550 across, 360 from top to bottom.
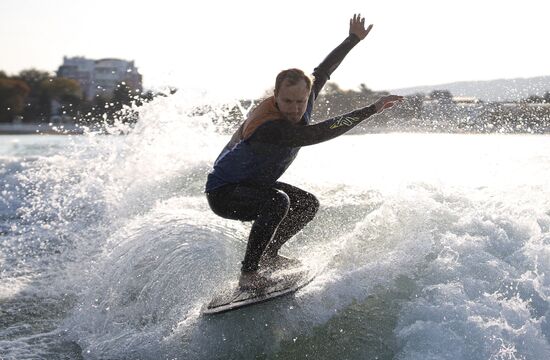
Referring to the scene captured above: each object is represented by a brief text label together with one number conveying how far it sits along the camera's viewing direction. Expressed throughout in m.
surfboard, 4.30
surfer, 4.09
